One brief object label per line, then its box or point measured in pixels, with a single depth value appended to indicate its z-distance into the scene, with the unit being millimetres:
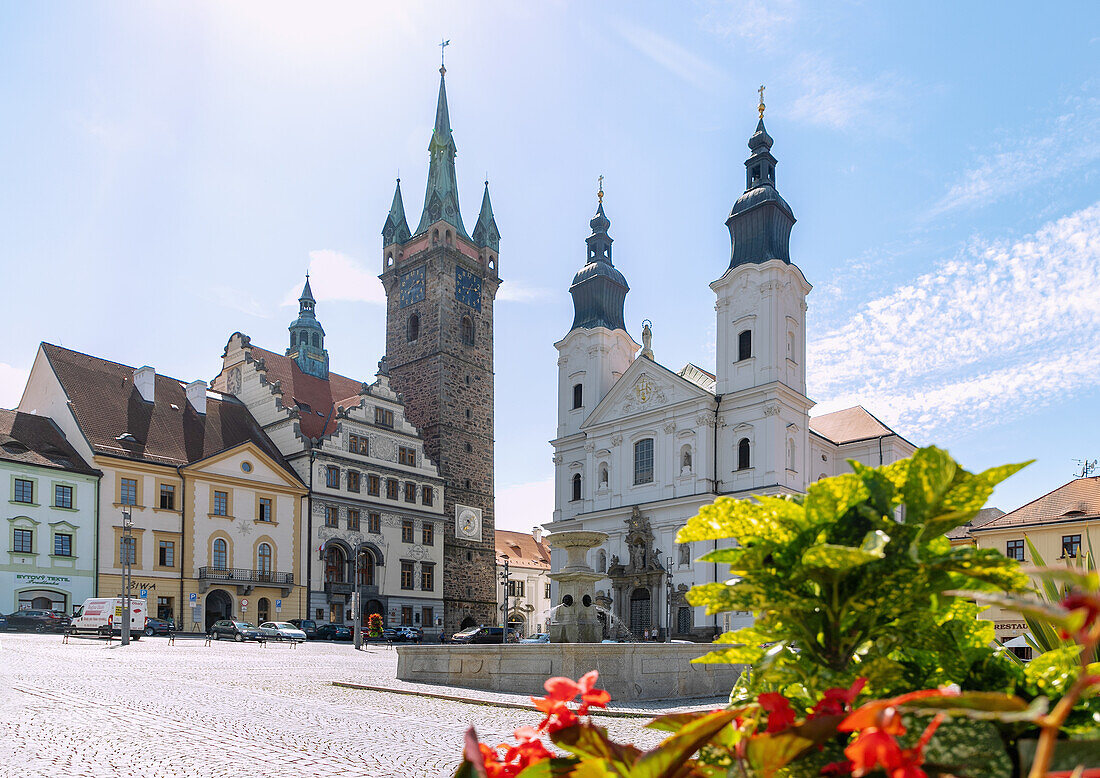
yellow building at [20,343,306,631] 38750
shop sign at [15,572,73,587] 35594
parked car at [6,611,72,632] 32719
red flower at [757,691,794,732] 1074
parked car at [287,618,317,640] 40406
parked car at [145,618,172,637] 35125
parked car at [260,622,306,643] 35438
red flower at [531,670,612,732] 1185
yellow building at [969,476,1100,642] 30922
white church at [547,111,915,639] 40750
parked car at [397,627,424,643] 43156
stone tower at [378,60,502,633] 54438
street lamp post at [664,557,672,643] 39706
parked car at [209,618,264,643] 34312
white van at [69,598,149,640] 30781
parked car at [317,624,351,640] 40219
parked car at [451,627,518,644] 39219
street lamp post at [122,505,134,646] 27328
